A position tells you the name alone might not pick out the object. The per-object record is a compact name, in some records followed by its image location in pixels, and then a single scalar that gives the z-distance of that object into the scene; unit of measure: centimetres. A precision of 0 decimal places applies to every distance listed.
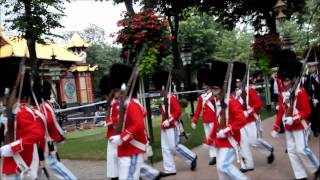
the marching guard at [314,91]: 1124
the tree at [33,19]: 1969
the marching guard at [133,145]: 610
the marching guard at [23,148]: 556
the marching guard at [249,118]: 841
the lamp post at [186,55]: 1922
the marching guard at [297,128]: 696
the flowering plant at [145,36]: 1007
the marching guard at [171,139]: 875
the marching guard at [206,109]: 899
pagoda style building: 2794
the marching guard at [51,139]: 722
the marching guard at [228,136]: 624
